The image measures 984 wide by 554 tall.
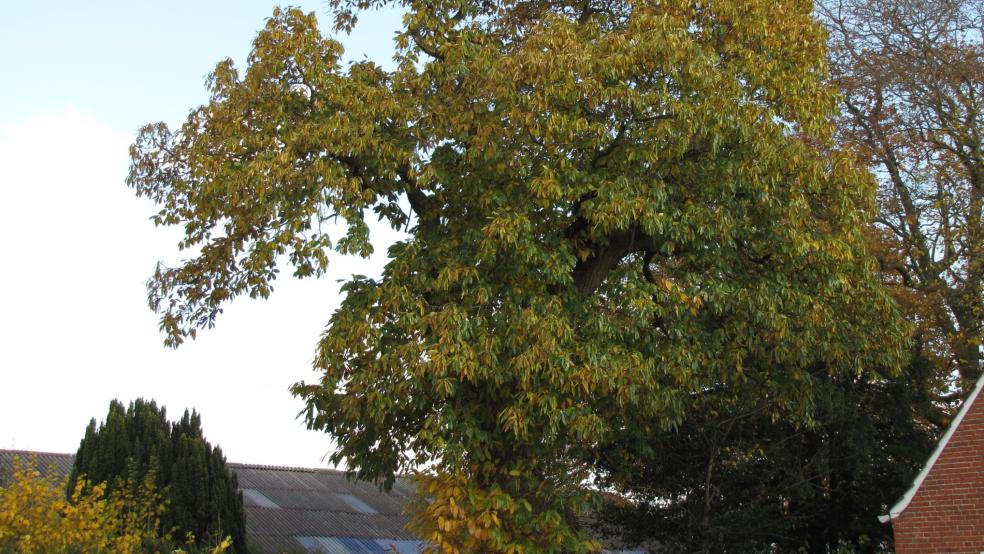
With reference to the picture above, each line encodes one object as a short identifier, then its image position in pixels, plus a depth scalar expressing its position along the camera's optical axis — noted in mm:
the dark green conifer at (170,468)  21984
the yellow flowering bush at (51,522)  15211
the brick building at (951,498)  17453
